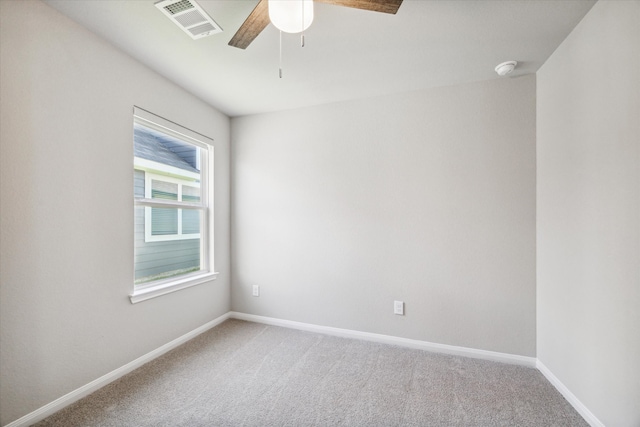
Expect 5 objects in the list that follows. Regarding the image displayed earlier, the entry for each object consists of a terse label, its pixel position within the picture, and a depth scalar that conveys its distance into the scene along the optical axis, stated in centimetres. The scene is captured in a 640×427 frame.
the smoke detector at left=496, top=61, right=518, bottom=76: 210
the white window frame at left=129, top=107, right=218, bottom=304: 229
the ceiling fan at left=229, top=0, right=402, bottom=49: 129
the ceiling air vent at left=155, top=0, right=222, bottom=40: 157
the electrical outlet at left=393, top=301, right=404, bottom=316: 263
